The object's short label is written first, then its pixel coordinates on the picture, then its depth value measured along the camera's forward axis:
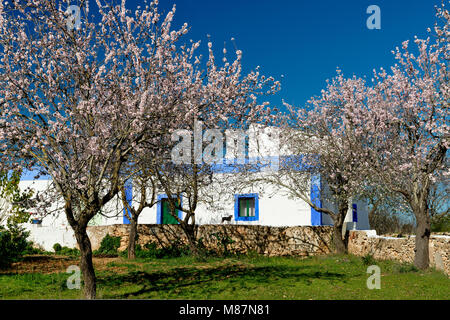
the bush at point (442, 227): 28.70
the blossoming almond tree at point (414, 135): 14.26
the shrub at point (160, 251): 20.09
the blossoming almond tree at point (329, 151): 17.73
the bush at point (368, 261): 16.52
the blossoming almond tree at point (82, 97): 9.12
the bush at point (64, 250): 22.19
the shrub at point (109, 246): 21.55
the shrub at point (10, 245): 14.68
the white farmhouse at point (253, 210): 22.69
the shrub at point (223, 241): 21.10
